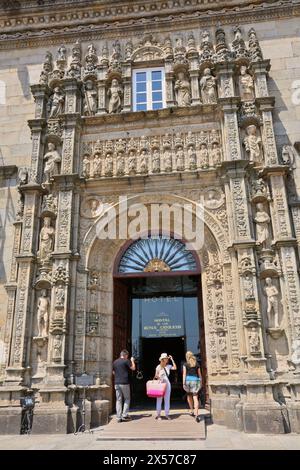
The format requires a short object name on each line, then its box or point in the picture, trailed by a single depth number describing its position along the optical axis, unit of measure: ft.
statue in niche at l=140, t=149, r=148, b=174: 35.01
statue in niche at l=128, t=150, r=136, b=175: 35.05
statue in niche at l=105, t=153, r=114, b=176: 35.22
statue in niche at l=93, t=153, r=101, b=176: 35.37
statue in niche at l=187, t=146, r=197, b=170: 34.47
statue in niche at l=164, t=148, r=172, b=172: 34.73
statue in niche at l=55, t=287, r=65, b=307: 31.04
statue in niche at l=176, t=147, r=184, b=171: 34.63
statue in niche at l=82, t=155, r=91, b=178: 35.57
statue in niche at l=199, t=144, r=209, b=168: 34.45
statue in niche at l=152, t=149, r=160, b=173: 34.87
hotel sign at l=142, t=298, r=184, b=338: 45.37
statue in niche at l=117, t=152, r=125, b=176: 35.14
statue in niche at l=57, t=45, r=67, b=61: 40.55
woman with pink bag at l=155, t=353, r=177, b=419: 28.07
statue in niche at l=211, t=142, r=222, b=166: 34.32
